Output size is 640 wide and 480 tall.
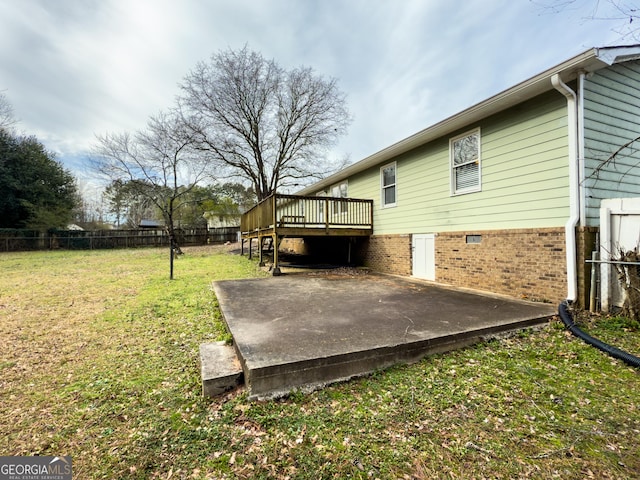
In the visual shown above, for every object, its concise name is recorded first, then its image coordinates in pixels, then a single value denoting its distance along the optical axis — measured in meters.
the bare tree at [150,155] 16.28
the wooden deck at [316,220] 8.77
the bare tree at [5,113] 17.67
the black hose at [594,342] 2.91
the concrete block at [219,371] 2.45
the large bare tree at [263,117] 17.70
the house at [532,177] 4.44
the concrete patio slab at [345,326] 2.53
